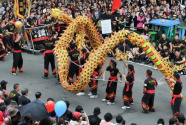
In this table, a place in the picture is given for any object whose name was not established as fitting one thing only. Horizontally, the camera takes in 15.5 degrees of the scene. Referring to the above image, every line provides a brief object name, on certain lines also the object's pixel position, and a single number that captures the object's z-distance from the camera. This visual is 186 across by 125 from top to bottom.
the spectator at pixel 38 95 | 16.78
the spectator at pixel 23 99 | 16.12
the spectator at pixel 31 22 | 32.59
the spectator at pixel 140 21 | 33.16
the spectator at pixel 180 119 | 14.98
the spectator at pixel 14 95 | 17.77
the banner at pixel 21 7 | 30.45
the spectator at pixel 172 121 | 14.36
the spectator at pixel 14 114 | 14.06
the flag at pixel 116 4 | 28.88
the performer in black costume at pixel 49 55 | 25.14
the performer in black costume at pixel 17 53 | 25.51
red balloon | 14.98
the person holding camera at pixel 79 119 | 14.09
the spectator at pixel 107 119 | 14.49
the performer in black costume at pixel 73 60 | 23.70
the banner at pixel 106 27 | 30.62
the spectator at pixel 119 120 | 14.55
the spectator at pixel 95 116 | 15.17
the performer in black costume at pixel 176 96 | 19.33
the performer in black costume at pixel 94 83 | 22.85
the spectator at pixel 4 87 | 18.21
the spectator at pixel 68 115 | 15.39
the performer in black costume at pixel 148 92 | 20.03
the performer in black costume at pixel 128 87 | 20.64
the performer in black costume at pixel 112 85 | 21.38
